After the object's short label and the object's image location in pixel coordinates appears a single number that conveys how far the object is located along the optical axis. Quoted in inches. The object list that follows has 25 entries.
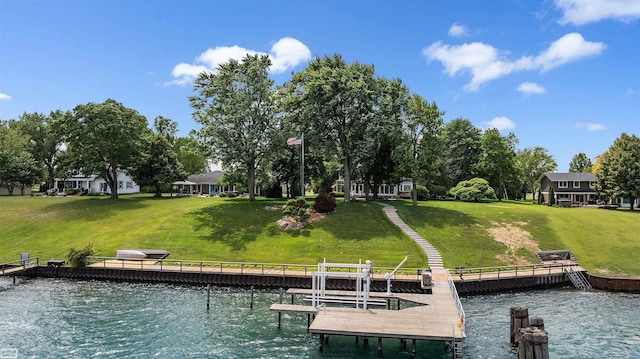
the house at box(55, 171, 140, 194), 3654.0
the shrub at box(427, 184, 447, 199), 3331.7
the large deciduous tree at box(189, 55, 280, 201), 2465.6
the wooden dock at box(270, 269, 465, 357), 903.7
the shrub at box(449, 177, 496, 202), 3058.6
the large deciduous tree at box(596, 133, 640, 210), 2878.9
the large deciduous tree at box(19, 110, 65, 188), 4042.8
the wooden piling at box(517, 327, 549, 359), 799.7
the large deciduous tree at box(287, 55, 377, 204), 2338.8
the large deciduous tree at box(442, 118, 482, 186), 3649.1
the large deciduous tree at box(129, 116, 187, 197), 3132.4
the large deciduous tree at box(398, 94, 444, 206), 2405.3
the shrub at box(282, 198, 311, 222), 2149.4
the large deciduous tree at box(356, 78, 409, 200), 2331.4
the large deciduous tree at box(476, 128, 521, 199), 3508.9
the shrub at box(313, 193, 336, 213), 2268.7
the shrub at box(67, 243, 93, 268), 1642.5
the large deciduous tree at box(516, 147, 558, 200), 4532.5
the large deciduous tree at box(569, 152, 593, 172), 6441.9
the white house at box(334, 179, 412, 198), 3719.2
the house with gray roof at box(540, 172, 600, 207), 3683.6
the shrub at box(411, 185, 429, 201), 3152.1
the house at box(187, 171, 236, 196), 4124.0
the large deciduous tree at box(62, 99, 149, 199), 2824.8
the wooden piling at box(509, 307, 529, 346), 979.3
